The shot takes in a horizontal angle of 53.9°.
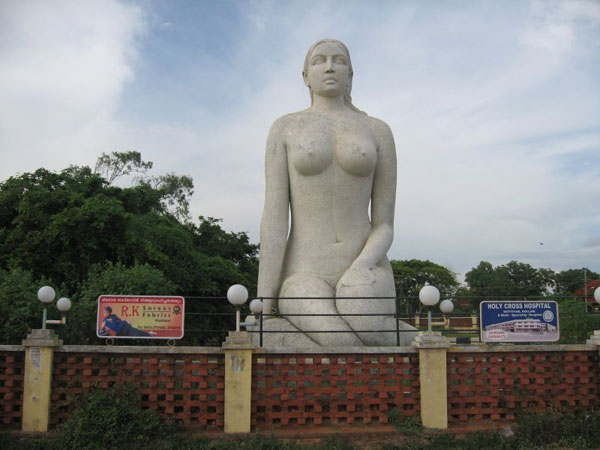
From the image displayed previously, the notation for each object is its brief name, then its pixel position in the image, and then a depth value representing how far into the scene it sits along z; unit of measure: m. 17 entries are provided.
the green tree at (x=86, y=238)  17.05
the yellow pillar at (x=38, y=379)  7.16
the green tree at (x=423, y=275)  50.76
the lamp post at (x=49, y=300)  7.50
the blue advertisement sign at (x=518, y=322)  8.08
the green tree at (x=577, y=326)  12.81
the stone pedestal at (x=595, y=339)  8.00
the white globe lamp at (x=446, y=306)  8.16
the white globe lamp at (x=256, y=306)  9.07
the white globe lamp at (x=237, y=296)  7.29
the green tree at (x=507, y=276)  52.76
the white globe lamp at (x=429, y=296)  7.39
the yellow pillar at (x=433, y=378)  7.43
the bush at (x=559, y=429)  7.02
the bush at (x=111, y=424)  6.75
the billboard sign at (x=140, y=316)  7.78
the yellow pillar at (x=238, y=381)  7.20
